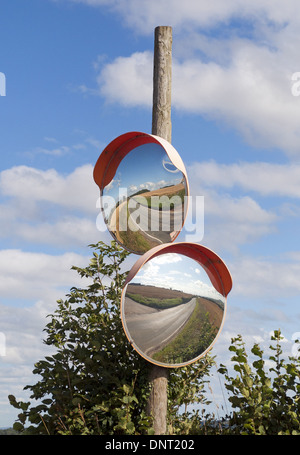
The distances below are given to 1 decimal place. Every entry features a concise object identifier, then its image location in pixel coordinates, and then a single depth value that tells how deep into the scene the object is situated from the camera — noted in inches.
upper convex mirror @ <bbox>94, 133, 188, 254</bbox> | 282.2
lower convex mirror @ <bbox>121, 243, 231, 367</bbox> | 258.2
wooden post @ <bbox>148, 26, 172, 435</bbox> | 262.8
